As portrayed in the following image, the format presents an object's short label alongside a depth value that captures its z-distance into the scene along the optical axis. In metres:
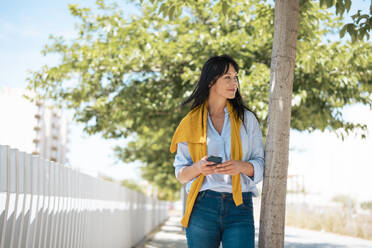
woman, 2.85
